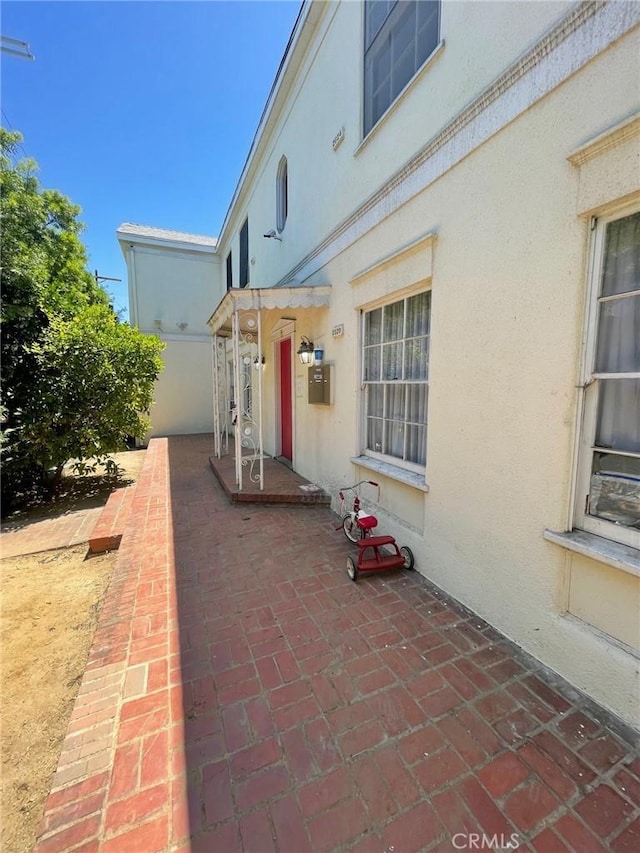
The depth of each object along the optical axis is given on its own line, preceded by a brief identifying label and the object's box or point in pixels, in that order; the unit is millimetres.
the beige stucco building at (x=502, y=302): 2055
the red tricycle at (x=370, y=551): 3498
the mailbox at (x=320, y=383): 5348
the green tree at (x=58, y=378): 6281
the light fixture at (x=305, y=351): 5711
